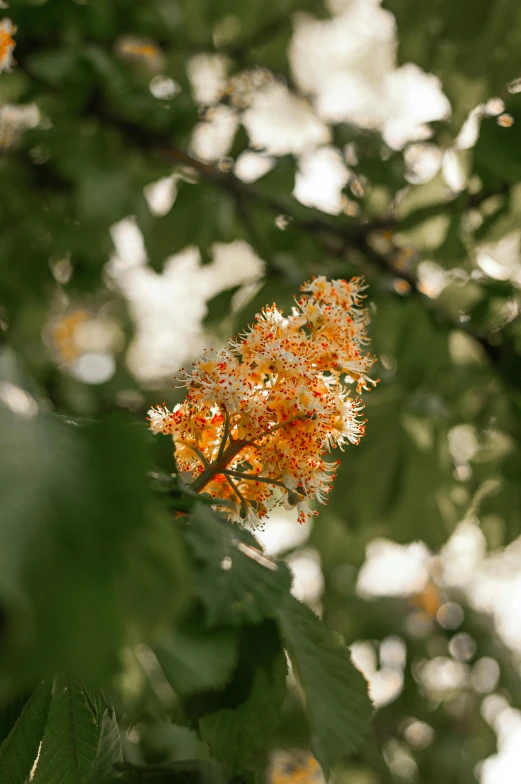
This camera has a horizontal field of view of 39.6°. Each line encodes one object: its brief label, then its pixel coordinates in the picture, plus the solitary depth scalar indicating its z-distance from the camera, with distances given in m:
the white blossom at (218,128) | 2.57
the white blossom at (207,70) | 3.14
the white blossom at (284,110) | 2.97
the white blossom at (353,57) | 3.28
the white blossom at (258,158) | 2.47
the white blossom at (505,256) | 2.34
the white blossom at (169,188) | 2.56
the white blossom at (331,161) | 2.59
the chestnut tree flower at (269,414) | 0.99
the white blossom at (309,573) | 5.04
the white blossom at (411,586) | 5.45
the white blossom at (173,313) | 5.98
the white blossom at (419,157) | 2.42
